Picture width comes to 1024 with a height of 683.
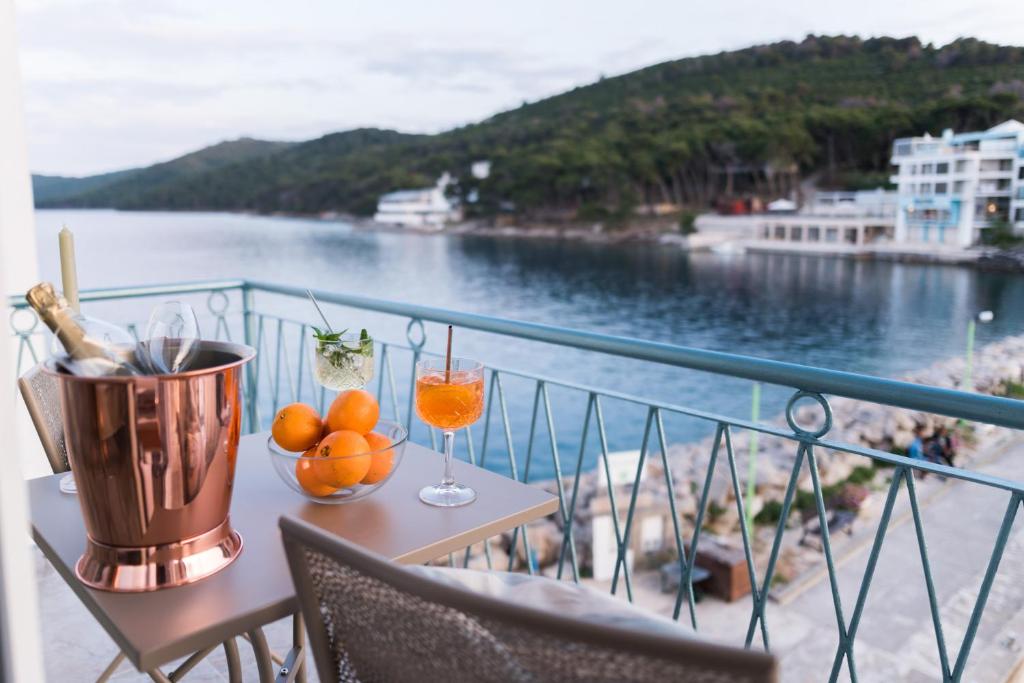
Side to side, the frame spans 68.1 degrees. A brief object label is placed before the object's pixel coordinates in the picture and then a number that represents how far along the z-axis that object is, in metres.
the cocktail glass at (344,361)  1.44
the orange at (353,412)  1.21
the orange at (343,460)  1.13
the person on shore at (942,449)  15.13
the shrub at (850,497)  12.90
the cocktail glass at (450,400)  1.27
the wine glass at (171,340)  0.96
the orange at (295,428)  1.20
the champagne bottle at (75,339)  0.86
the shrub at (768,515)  13.59
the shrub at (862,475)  14.31
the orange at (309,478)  1.16
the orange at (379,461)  1.16
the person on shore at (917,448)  14.52
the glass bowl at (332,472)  1.14
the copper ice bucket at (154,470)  0.84
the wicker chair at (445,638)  0.52
